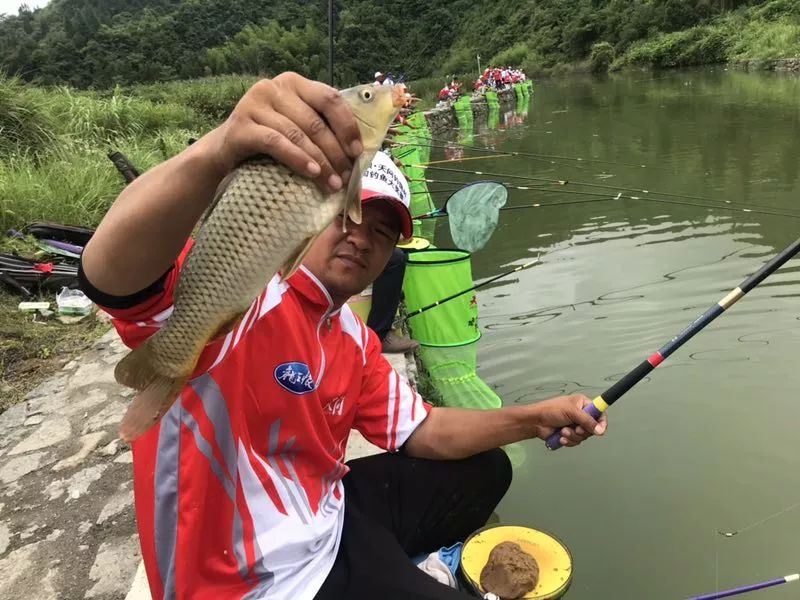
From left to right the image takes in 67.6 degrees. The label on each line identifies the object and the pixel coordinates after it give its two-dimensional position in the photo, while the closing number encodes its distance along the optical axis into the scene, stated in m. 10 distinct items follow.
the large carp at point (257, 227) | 1.09
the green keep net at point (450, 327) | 4.11
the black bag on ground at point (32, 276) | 5.57
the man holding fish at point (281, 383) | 1.11
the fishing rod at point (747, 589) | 2.12
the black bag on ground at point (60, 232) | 6.07
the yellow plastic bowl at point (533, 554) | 2.30
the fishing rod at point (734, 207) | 7.33
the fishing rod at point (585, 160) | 12.60
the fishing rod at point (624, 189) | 9.02
